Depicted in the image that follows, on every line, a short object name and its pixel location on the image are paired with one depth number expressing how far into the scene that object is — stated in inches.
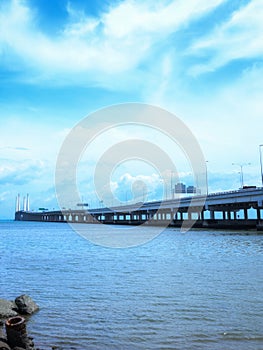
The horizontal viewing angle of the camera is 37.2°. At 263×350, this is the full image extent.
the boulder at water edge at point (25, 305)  615.9
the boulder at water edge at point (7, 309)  587.8
